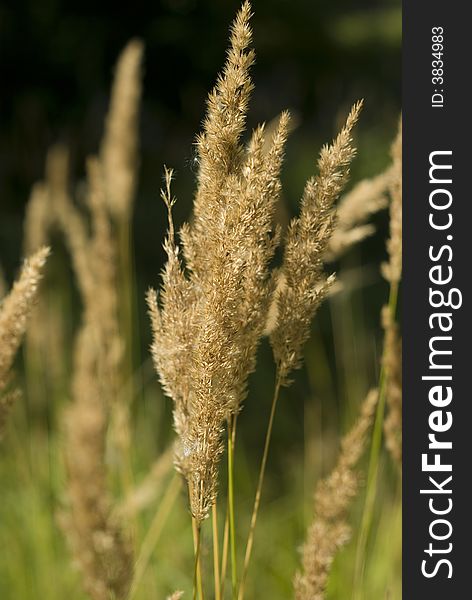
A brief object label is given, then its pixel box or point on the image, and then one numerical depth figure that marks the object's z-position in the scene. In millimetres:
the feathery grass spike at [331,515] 747
